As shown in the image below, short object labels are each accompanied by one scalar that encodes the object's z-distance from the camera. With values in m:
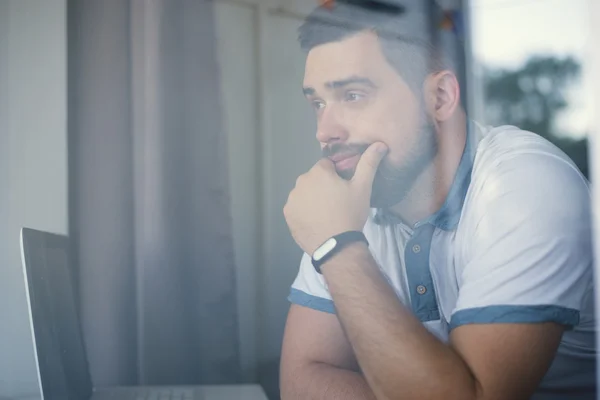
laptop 1.41
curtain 1.48
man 1.34
